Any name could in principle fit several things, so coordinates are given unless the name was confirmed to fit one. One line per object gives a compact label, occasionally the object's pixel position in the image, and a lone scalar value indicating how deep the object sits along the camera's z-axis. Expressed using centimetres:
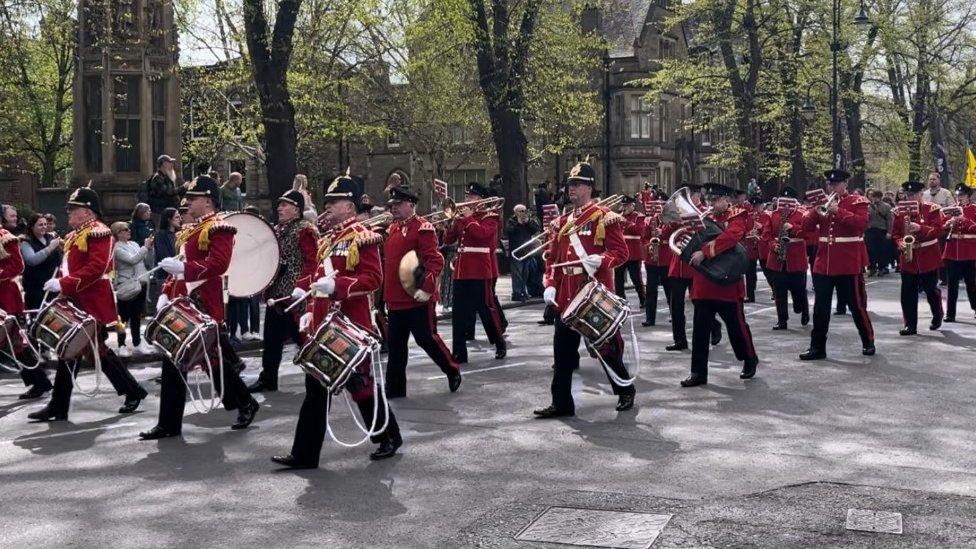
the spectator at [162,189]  1884
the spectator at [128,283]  1516
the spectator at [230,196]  2091
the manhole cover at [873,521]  689
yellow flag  3841
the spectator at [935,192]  2339
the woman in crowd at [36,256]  1505
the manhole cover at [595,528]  673
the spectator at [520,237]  2333
